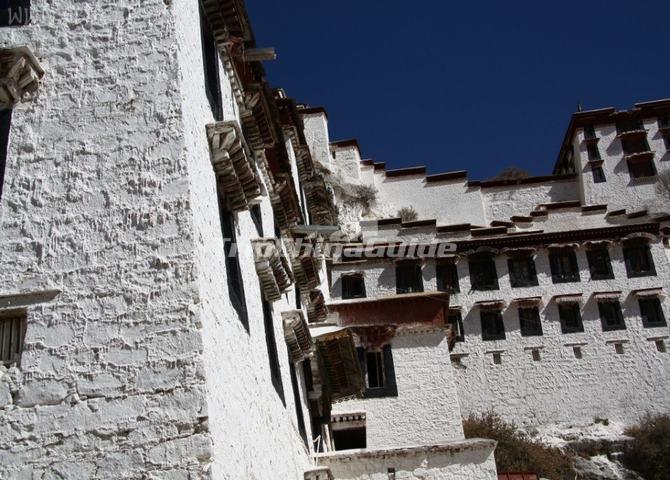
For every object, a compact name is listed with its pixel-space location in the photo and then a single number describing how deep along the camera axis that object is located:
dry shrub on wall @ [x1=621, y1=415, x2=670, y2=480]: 27.12
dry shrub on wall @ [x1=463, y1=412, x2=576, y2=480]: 25.86
